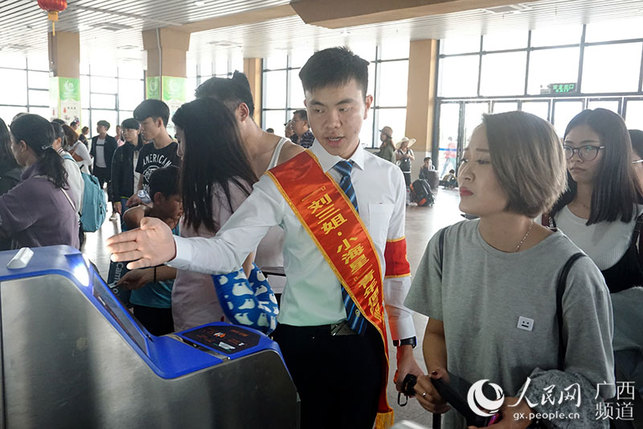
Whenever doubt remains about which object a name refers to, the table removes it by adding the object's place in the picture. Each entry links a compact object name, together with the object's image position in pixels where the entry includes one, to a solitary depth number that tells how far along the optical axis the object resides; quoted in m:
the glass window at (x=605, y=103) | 10.28
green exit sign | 10.78
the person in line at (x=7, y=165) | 2.52
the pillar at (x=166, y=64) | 10.90
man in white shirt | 1.33
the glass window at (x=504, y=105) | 11.73
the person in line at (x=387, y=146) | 8.86
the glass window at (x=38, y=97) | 17.48
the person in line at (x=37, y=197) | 2.04
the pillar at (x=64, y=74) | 11.06
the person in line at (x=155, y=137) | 3.55
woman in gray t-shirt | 1.01
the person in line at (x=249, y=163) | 1.52
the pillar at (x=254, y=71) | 16.11
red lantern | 5.94
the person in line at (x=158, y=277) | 1.75
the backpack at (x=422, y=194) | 9.94
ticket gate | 0.75
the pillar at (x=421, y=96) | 12.47
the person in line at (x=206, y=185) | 1.52
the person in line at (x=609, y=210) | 1.67
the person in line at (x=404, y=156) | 10.41
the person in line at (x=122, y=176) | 5.04
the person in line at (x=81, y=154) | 5.81
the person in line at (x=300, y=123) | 5.58
